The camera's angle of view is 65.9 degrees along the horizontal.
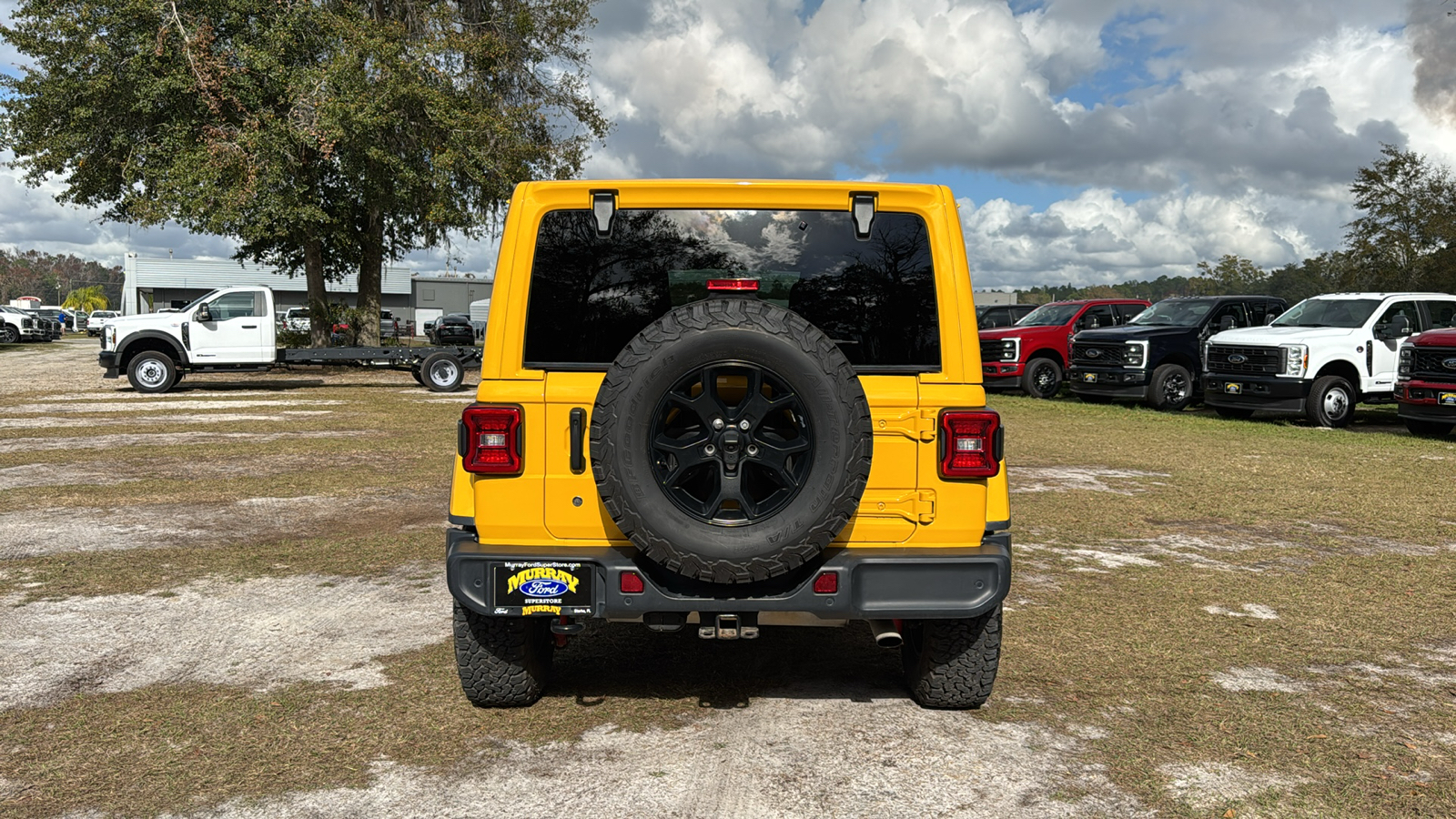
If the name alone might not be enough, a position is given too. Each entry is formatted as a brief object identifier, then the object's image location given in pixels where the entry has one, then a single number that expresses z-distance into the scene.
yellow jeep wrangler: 3.70
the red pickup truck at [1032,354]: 22.72
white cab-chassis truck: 21.25
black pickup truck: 19.66
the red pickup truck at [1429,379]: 14.67
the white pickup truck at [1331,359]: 16.69
